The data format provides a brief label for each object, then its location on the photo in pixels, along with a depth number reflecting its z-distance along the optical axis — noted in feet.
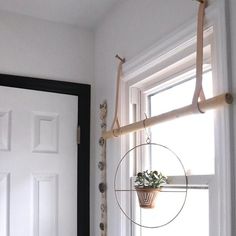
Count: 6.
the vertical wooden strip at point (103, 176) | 6.61
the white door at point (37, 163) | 6.51
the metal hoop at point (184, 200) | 4.82
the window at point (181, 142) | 4.27
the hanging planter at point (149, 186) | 5.03
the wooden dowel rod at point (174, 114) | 3.91
